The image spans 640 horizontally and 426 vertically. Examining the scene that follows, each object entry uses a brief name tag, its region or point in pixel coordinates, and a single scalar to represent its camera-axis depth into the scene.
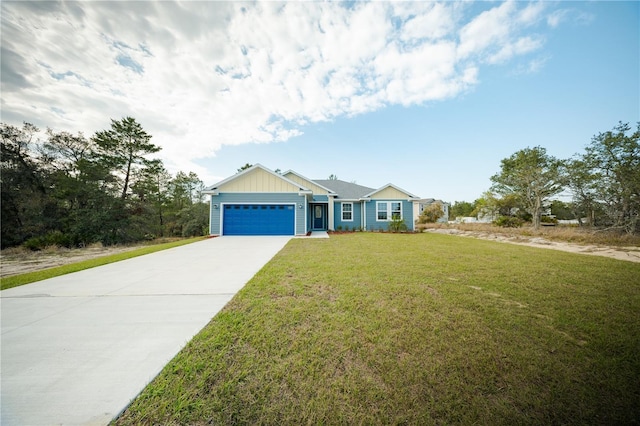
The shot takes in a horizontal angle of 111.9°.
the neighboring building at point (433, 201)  34.93
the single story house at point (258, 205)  14.10
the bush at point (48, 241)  14.86
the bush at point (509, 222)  23.00
